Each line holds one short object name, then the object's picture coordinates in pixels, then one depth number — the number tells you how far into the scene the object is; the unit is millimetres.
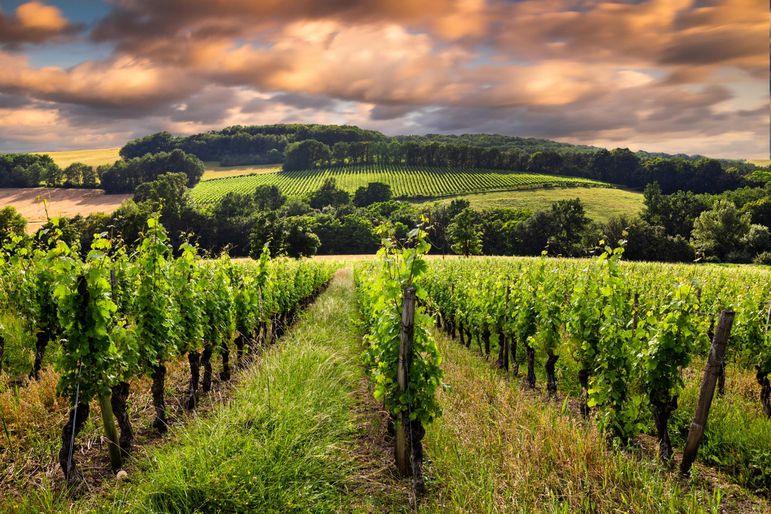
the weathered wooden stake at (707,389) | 4895
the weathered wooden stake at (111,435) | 5188
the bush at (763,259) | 44344
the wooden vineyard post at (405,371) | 4867
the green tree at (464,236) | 50781
